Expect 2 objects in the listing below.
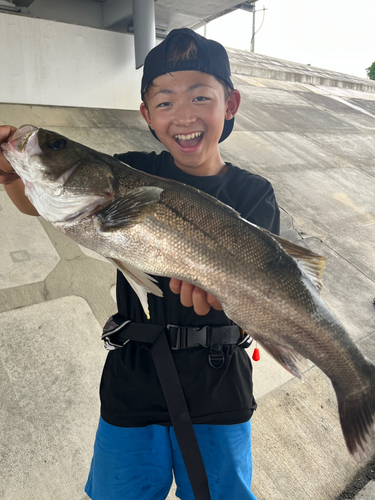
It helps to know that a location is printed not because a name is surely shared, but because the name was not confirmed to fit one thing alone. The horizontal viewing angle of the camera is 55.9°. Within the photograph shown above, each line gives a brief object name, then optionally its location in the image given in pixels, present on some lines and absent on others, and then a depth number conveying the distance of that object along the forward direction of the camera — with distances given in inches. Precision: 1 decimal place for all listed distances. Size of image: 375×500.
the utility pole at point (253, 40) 904.9
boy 19.8
